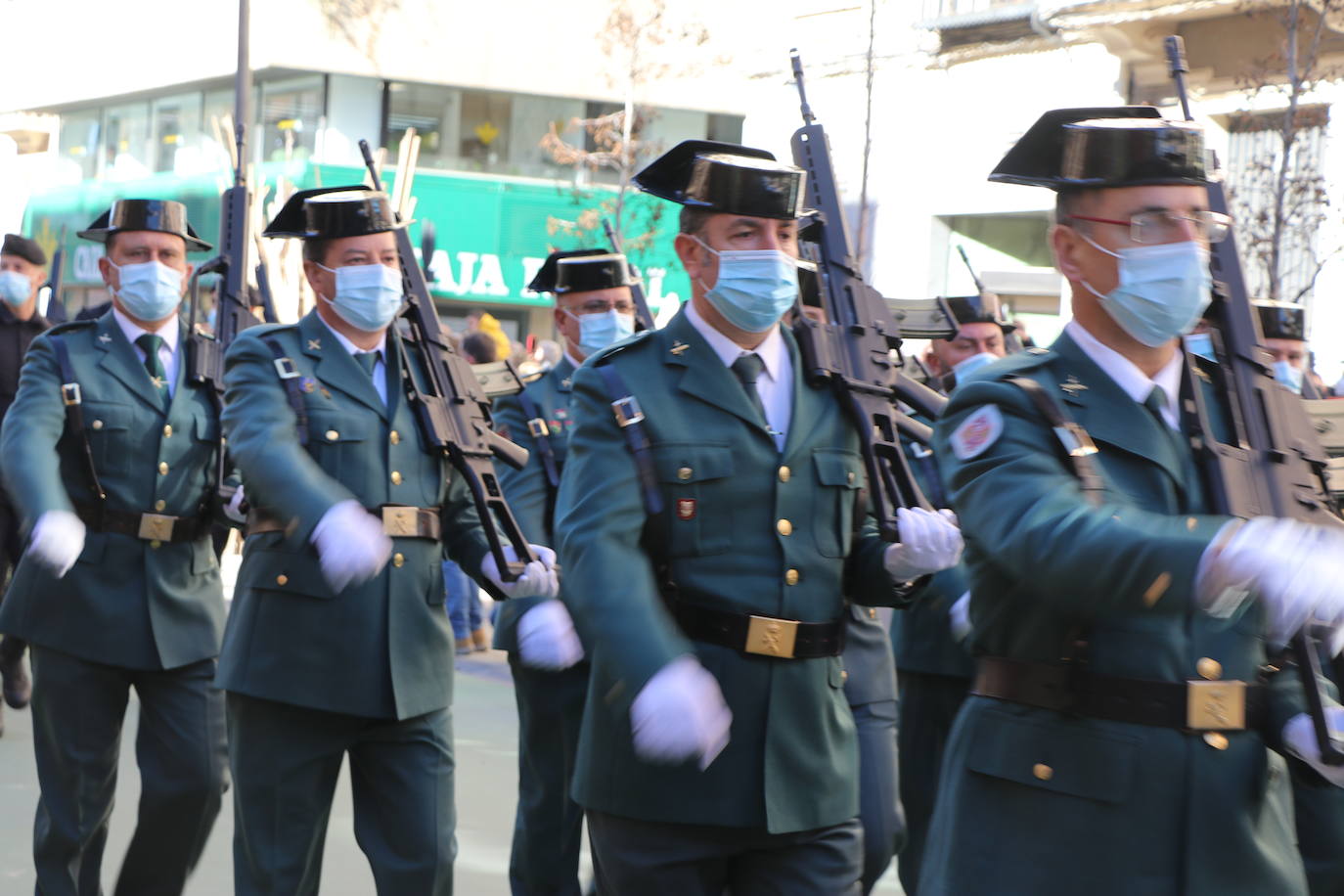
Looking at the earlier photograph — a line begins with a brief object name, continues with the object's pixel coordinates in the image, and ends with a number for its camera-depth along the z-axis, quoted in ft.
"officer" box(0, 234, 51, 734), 28.50
